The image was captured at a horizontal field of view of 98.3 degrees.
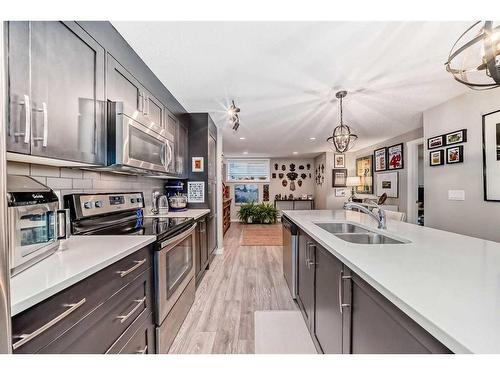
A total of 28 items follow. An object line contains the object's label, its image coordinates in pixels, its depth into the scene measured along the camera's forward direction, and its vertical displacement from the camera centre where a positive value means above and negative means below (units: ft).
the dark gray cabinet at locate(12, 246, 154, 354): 2.09 -1.57
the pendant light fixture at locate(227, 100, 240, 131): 8.70 +3.06
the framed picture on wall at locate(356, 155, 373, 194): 18.75 +1.38
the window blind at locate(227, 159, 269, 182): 26.45 +2.29
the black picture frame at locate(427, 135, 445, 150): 9.61 +2.20
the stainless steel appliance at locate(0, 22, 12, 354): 1.43 -0.42
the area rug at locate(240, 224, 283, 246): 15.46 -3.86
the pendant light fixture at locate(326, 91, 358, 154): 8.91 +2.13
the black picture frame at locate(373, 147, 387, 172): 16.48 +2.43
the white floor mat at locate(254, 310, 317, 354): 5.24 -3.88
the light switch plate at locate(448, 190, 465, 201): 8.75 -0.27
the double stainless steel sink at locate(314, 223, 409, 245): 5.04 -1.20
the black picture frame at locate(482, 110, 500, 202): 7.82 +0.74
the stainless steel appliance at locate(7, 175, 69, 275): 2.46 -0.44
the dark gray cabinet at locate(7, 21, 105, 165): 2.87 +1.57
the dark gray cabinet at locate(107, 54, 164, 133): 5.01 +2.64
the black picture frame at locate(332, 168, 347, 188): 21.95 +0.87
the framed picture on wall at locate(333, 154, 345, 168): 22.12 +2.82
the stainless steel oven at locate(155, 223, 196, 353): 4.64 -2.45
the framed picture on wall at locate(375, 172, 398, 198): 15.23 +0.33
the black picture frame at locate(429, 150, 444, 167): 9.61 +1.43
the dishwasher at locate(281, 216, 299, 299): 7.33 -2.34
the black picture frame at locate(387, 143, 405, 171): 14.65 +2.27
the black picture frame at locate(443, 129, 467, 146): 8.60 +2.12
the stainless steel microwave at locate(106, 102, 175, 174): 4.86 +1.21
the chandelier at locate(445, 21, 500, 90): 3.47 +2.39
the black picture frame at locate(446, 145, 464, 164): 8.70 +1.36
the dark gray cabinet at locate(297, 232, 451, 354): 2.15 -1.74
